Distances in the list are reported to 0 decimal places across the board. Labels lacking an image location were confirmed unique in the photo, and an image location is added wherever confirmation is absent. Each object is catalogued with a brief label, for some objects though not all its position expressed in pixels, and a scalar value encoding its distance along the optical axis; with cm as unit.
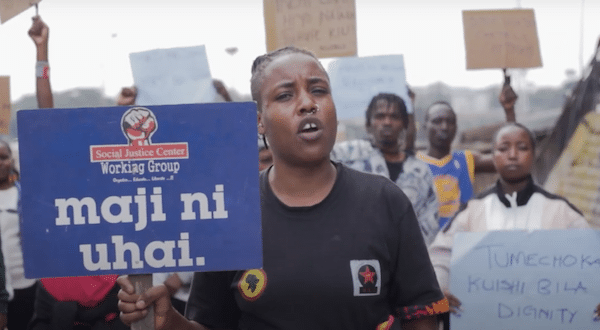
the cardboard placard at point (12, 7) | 446
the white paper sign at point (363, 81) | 499
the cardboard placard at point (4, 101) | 590
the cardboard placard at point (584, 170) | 438
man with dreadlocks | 400
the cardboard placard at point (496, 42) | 532
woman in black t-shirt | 180
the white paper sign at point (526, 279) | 314
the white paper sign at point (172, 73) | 480
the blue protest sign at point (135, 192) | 170
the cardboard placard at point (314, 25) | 494
